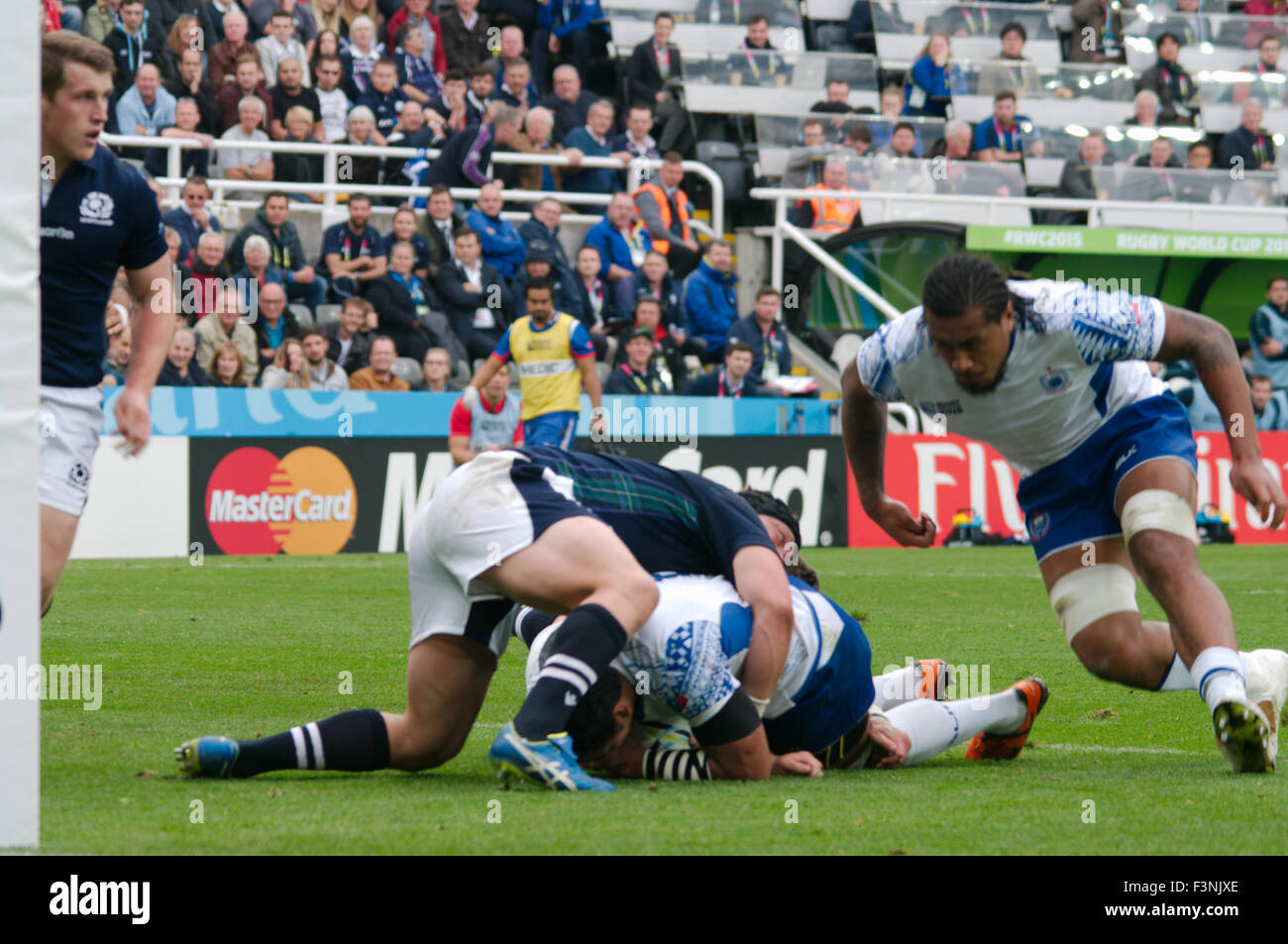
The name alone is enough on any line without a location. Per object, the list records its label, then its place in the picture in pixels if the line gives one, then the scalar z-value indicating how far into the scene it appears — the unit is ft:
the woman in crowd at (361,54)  60.44
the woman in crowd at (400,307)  55.42
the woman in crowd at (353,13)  62.34
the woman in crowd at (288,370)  50.98
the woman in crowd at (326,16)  61.46
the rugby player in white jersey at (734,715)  16.39
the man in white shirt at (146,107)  54.65
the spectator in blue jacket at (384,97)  60.54
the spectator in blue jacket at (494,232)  57.98
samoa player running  18.06
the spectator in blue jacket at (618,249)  60.44
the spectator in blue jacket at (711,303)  62.08
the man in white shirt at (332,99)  58.95
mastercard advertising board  48.29
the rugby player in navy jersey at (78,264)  17.38
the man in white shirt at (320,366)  51.16
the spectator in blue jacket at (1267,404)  64.13
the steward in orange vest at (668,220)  62.64
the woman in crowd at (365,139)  58.75
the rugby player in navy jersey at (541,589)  15.69
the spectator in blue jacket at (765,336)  60.44
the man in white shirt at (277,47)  58.29
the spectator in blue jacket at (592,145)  64.13
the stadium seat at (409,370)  54.65
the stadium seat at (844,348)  64.34
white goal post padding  12.18
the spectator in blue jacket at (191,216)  50.96
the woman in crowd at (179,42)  55.77
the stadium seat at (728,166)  68.03
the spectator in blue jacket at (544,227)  59.06
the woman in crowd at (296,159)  57.47
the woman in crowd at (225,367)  50.11
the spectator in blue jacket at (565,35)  68.03
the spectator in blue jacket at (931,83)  72.69
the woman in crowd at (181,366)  48.70
